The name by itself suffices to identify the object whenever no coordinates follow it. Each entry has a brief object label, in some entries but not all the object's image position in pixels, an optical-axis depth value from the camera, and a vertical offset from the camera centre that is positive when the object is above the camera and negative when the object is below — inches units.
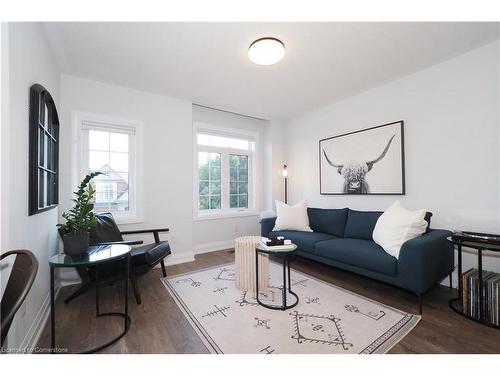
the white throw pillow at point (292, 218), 136.8 -17.6
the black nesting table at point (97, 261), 60.7 -19.7
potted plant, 69.5 -11.7
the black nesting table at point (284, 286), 81.0 -34.0
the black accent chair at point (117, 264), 87.1 -28.2
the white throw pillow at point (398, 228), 85.9 -15.8
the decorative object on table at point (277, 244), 85.7 -21.5
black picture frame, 112.7 +20.1
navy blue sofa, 77.4 -25.8
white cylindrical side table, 95.1 -32.7
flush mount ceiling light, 81.7 +51.6
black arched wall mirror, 63.9 +13.0
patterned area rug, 62.0 -42.8
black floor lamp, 176.7 +11.1
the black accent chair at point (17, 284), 32.4 -15.5
